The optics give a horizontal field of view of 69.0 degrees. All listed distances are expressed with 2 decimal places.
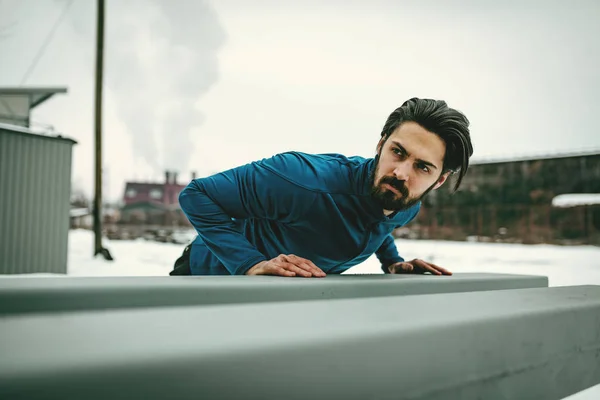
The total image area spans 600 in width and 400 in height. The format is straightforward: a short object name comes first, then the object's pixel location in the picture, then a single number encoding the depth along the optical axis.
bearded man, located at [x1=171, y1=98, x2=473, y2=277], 1.69
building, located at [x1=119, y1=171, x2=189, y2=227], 36.31
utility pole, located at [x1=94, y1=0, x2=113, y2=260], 7.80
